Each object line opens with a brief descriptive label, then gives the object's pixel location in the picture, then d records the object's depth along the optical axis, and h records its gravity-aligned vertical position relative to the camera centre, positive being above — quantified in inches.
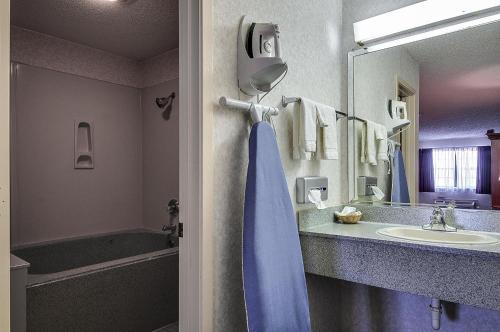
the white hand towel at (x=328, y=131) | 66.3 +7.2
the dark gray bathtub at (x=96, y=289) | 73.2 -29.8
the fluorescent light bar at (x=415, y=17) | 65.2 +30.9
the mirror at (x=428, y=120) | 66.5 +9.8
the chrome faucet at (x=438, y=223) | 64.8 -10.9
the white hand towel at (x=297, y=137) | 63.2 +5.7
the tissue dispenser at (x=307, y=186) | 66.8 -3.7
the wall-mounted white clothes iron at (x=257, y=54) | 52.5 +17.7
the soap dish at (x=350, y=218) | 74.1 -11.1
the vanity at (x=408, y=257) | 47.8 -14.2
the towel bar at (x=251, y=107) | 50.4 +9.4
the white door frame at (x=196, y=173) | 48.7 -0.7
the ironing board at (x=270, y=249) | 48.8 -12.4
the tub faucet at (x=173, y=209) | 121.7 -14.5
